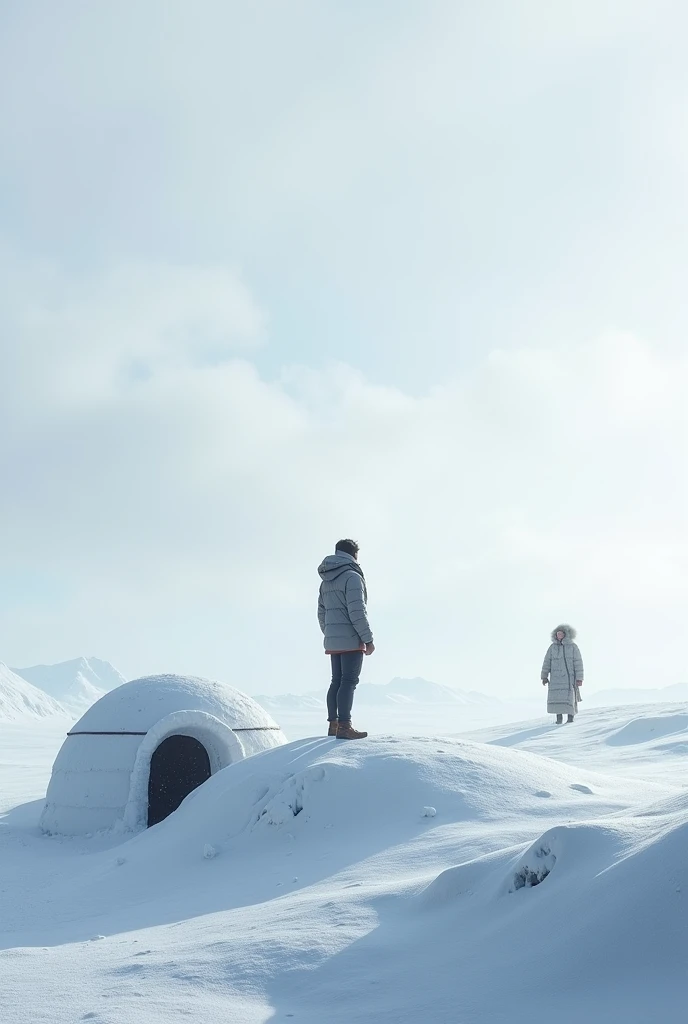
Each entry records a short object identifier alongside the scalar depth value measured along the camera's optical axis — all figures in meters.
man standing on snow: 8.21
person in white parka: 17.53
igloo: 9.72
